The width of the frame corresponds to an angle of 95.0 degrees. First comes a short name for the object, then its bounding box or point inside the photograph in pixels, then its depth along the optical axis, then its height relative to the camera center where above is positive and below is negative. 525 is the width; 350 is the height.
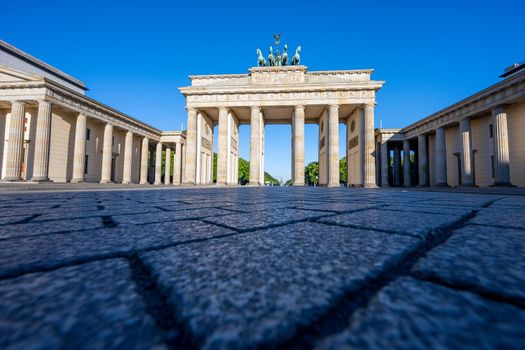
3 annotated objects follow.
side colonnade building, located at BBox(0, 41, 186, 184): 15.38 +4.06
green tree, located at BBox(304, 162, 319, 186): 60.37 +3.29
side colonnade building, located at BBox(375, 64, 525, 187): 13.81 +3.68
